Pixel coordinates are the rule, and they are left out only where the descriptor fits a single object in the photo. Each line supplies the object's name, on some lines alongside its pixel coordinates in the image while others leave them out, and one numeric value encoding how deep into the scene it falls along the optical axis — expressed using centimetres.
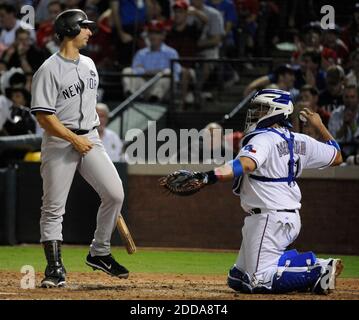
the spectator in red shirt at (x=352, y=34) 2442
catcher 1341
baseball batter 1458
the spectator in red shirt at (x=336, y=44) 2450
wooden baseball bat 1586
